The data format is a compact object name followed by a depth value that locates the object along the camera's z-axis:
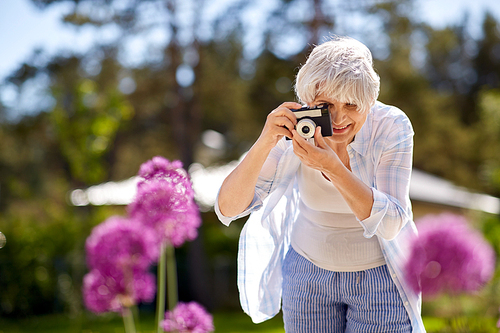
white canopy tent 12.21
